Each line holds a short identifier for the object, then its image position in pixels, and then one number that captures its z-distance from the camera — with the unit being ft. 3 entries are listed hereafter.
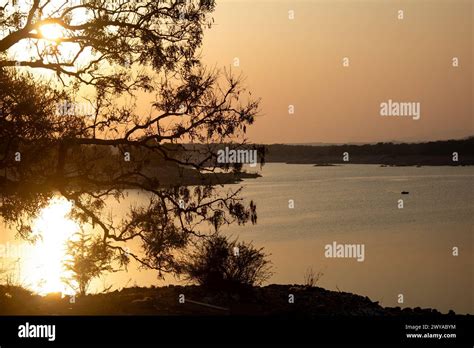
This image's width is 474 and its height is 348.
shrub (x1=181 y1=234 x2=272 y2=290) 50.03
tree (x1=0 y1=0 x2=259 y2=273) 50.42
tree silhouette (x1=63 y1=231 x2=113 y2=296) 53.06
